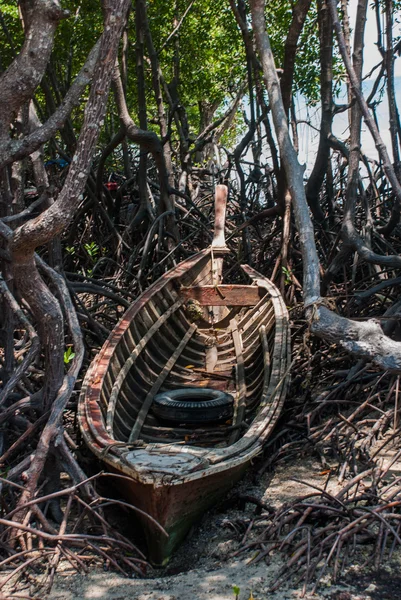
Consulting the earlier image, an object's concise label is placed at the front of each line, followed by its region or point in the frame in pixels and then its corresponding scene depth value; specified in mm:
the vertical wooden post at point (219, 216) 9164
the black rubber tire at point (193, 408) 5480
